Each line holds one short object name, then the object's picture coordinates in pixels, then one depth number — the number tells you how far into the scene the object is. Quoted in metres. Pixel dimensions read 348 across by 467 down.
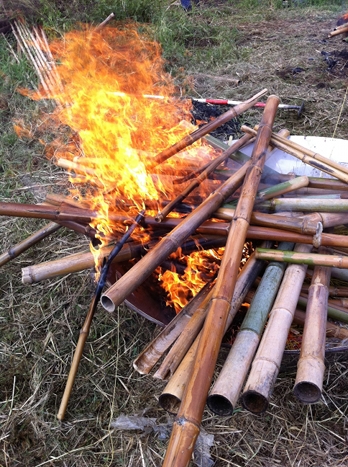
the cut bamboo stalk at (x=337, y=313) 1.95
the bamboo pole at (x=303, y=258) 1.82
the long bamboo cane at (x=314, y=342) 1.42
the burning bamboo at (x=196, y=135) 2.53
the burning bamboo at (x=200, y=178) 2.05
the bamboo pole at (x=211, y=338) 1.25
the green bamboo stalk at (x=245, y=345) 1.40
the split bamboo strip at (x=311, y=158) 2.30
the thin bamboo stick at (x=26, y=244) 2.51
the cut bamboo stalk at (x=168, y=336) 1.79
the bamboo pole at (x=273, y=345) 1.39
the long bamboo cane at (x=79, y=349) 2.02
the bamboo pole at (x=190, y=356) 1.51
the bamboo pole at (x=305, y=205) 2.07
